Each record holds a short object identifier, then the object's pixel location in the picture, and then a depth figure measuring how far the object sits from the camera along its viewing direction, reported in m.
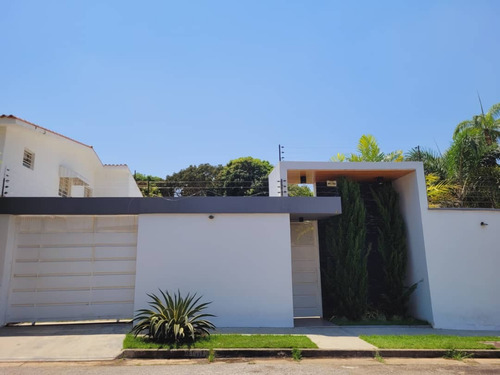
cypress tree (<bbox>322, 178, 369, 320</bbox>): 10.53
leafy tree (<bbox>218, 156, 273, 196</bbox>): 34.29
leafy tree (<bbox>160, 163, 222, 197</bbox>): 38.81
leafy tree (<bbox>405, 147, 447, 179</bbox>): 15.76
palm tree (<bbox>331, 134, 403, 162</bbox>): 15.48
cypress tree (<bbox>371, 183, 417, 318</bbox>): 10.95
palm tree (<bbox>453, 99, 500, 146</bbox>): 17.22
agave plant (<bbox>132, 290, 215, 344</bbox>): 7.32
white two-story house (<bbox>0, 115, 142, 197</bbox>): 10.71
